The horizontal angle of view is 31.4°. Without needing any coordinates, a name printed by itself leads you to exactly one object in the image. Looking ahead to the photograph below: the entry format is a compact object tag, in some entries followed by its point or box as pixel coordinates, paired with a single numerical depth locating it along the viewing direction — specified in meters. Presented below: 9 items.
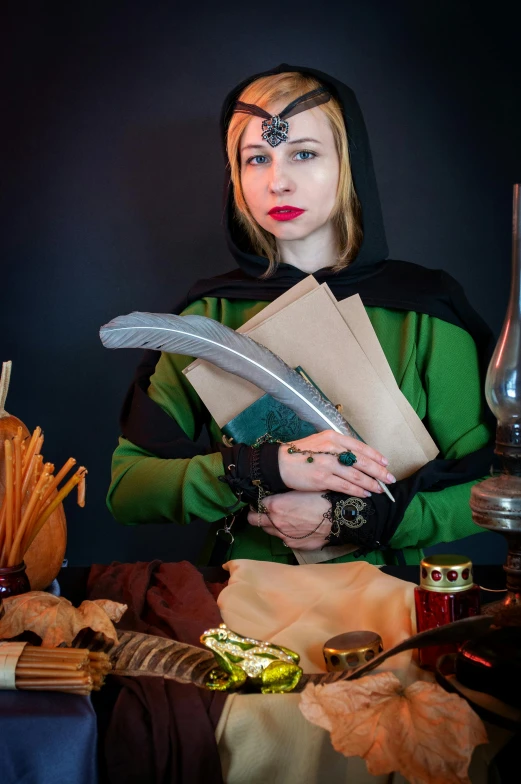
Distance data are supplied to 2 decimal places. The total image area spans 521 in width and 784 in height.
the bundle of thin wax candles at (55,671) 0.97
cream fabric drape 0.93
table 0.92
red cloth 0.93
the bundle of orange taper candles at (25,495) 1.16
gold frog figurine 1.00
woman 1.77
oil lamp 1.05
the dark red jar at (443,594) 1.05
